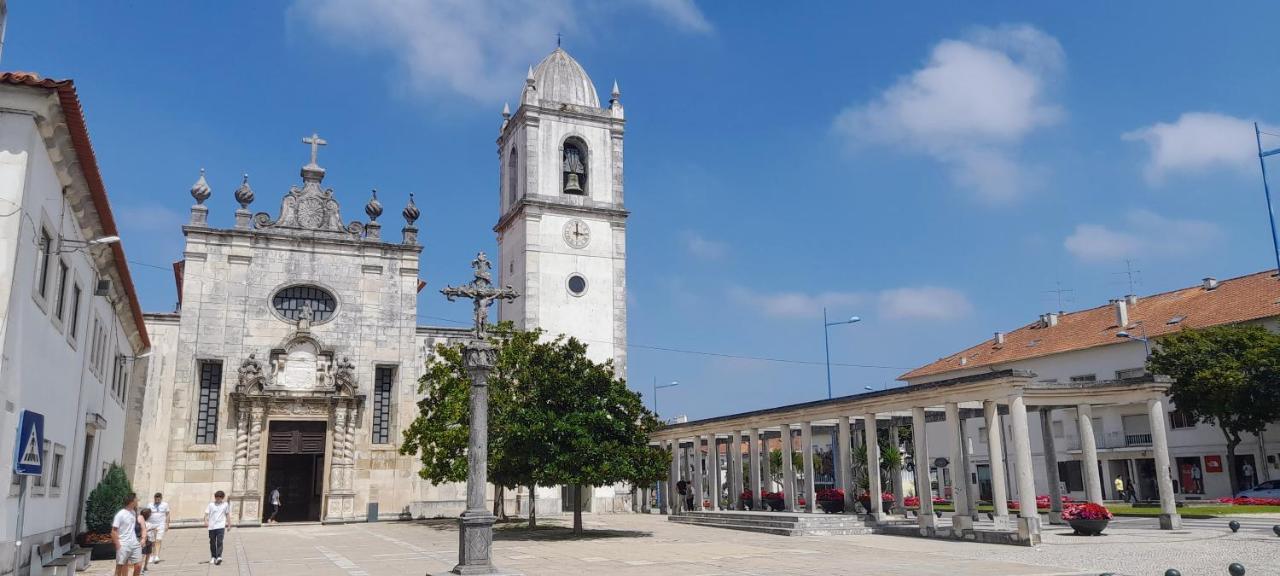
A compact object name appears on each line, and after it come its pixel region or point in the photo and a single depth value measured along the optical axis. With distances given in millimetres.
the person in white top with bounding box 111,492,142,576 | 14403
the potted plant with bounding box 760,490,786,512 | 34812
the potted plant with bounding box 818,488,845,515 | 31853
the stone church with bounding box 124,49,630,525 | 32500
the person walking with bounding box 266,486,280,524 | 33000
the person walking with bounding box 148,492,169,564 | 18344
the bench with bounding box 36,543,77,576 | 14688
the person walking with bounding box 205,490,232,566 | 18844
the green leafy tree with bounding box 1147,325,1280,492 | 36344
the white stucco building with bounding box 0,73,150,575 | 12055
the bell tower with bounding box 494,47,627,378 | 38844
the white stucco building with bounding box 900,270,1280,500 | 42688
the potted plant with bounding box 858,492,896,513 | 30422
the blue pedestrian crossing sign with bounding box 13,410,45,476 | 12672
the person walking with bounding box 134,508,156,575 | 17109
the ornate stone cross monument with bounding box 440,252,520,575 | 14672
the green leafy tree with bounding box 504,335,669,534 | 24094
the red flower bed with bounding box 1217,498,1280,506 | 33531
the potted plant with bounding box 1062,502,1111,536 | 23062
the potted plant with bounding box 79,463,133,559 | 19375
